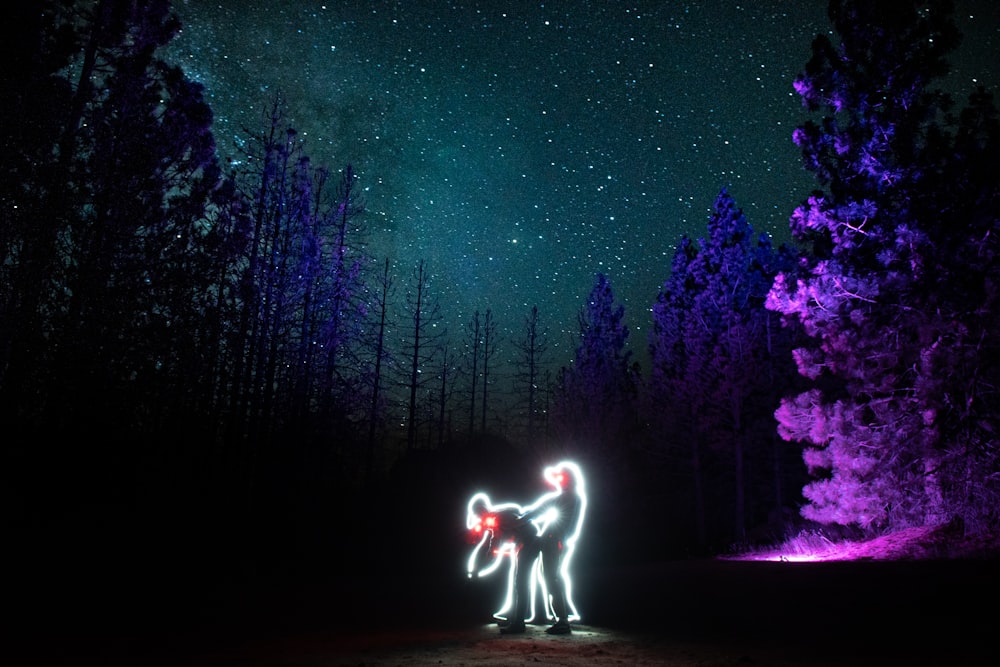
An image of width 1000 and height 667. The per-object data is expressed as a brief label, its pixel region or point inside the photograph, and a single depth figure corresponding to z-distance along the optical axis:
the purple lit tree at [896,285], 14.27
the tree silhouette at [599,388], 40.38
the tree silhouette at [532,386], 48.50
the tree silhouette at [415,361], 33.94
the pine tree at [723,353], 30.22
